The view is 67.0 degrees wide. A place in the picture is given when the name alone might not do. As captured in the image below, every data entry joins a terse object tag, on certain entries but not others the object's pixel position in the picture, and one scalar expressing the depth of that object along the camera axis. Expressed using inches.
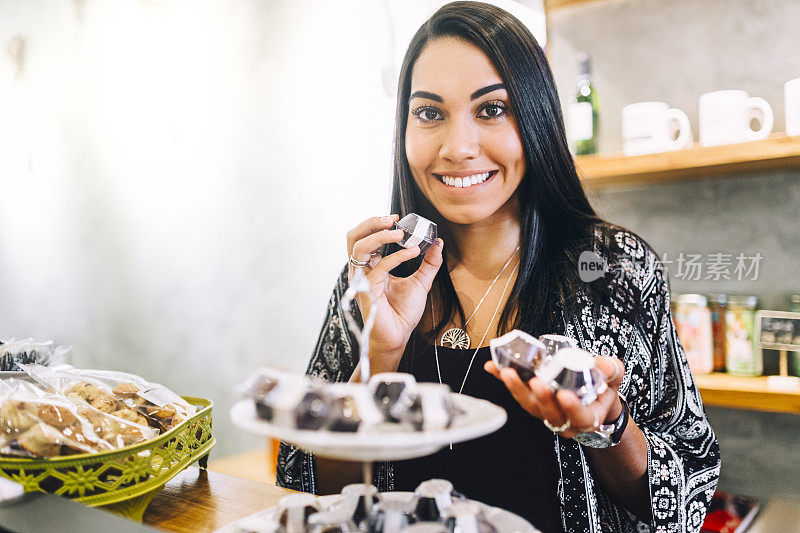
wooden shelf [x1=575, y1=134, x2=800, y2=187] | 59.5
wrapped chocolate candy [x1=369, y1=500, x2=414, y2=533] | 20.6
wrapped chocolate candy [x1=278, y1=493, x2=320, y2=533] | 21.4
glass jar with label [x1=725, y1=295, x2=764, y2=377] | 65.3
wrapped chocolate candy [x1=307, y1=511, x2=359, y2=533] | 20.5
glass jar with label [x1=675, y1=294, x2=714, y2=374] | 67.1
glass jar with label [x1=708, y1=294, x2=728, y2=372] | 68.2
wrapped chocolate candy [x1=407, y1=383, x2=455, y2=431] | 18.4
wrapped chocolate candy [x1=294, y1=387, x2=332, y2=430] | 18.2
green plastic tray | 27.9
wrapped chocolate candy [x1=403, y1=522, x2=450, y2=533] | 19.7
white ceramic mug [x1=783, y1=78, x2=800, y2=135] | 57.8
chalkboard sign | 61.9
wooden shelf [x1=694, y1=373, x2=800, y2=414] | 60.5
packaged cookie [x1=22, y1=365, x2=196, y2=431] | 32.7
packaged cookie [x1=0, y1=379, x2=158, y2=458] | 28.3
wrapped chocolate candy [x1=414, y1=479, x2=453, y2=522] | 21.3
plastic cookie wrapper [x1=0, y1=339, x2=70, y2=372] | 39.8
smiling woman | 38.3
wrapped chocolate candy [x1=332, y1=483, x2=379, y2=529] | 21.4
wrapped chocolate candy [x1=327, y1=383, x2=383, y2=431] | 18.2
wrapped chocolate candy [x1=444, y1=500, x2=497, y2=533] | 20.1
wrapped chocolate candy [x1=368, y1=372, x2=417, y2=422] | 18.6
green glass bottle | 75.5
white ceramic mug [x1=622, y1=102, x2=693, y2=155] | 66.7
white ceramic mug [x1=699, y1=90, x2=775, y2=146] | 61.2
